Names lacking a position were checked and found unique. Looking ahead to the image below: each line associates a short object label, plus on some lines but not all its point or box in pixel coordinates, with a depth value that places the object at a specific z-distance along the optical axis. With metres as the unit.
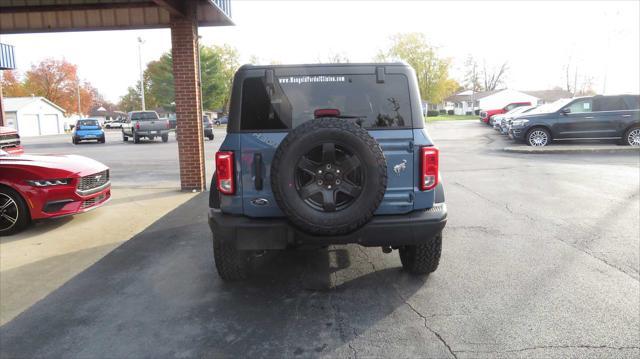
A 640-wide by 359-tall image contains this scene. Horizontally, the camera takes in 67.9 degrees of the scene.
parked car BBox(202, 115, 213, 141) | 29.00
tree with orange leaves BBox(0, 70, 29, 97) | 87.00
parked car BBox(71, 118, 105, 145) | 29.59
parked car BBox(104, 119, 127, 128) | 75.38
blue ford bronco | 3.57
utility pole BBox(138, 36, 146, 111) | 49.78
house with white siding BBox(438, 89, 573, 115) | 91.88
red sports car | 6.33
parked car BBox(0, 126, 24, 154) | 7.27
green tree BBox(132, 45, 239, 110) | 65.01
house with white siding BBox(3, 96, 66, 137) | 59.44
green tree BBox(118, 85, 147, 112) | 105.12
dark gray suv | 16.92
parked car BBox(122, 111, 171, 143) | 27.45
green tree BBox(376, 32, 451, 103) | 78.44
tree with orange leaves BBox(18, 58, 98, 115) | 87.62
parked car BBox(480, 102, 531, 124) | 34.94
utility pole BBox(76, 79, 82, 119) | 88.29
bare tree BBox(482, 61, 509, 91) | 110.38
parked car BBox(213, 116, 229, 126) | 67.38
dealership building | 9.40
